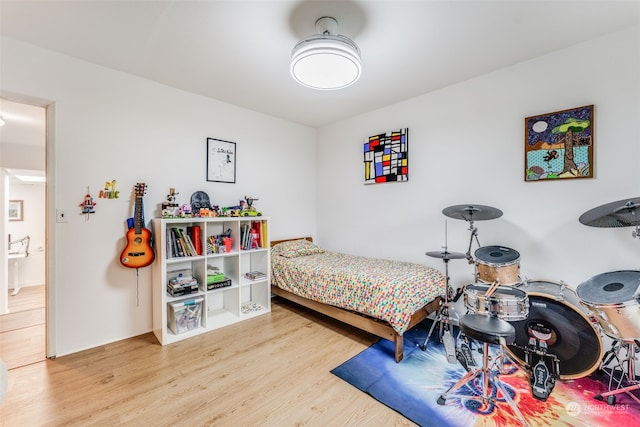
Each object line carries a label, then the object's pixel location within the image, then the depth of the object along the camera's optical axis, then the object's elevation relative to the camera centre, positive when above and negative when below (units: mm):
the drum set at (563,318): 1571 -671
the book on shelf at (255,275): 3211 -765
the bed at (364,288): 2232 -730
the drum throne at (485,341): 1528 -735
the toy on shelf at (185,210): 2728 +24
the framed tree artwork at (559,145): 2125 +570
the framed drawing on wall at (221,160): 3174 +632
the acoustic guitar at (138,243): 2471 -292
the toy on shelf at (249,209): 3162 +42
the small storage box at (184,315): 2613 -1020
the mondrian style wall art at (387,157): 3264 +713
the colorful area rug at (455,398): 1596 -1227
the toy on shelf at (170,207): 2633 +54
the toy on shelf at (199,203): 2934 +107
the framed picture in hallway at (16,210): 4508 +36
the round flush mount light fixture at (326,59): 1745 +1037
